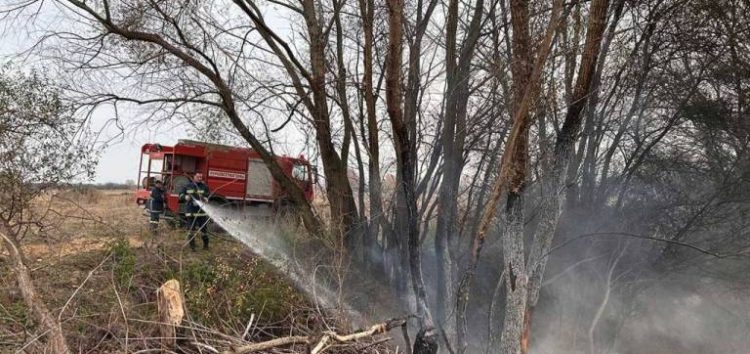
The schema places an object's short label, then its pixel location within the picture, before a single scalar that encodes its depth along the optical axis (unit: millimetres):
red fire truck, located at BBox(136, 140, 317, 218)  14711
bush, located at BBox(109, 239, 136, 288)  8391
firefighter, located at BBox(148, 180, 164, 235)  11847
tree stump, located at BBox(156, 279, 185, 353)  5457
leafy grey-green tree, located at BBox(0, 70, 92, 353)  8859
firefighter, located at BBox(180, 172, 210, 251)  11211
